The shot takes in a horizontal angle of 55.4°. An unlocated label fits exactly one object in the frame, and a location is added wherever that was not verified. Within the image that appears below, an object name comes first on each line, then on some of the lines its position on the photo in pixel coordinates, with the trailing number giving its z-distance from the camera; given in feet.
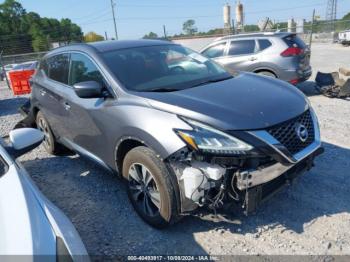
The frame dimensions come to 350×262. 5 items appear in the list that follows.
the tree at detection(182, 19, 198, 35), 101.59
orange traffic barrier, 40.45
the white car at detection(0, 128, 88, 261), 5.67
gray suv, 8.70
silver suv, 27.17
